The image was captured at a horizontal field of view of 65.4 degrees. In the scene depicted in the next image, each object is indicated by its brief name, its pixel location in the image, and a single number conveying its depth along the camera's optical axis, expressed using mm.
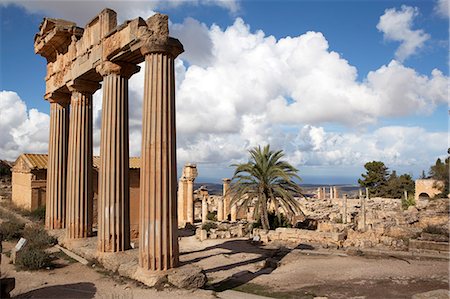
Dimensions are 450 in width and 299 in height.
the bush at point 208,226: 22328
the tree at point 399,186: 46438
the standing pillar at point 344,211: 24969
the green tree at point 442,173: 38475
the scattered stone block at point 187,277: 7805
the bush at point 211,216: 30219
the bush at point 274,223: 21688
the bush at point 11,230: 12953
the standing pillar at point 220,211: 29594
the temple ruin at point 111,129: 8273
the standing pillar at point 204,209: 28233
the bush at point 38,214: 17069
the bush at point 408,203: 31772
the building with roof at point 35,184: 18594
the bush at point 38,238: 11773
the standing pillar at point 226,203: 29602
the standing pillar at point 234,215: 28734
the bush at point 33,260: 9422
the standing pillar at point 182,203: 28500
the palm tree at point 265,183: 19734
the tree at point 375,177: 49575
